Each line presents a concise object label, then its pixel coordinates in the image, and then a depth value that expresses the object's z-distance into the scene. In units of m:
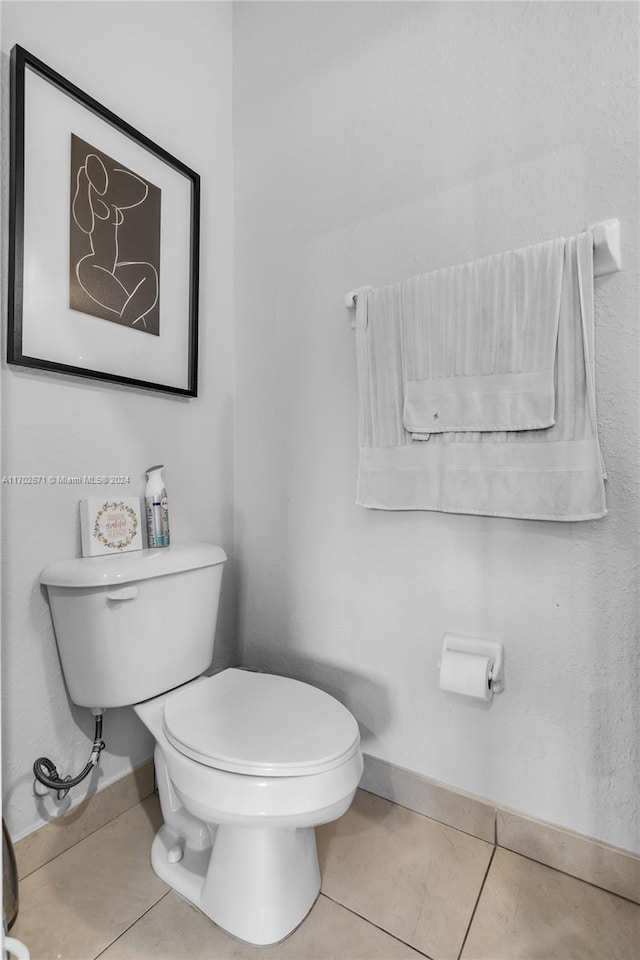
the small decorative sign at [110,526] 1.21
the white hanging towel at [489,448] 1.03
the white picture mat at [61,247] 1.11
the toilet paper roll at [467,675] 1.12
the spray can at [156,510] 1.32
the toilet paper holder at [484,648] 1.17
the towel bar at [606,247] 1.00
